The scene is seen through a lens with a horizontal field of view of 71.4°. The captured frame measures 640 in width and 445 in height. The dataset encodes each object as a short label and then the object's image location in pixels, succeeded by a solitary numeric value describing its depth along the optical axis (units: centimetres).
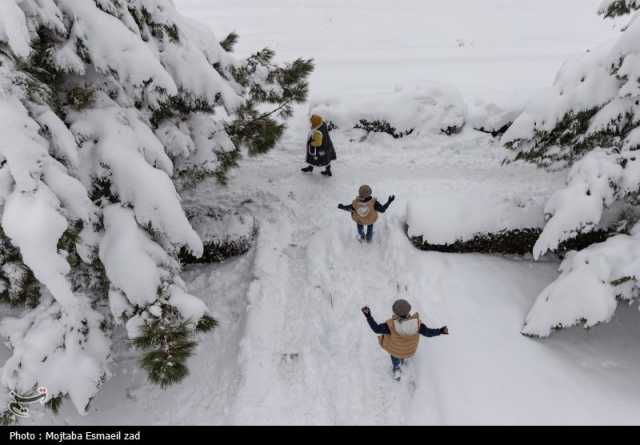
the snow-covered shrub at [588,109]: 591
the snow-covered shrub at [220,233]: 805
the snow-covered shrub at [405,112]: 1070
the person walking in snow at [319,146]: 923
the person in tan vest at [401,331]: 570
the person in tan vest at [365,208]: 770
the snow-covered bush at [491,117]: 1040
